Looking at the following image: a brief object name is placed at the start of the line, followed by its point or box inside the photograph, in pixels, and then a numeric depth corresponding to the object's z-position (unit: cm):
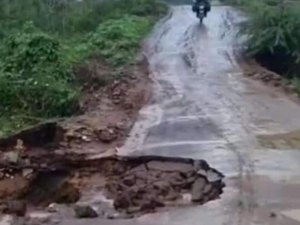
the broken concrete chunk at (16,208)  866
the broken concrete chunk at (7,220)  824
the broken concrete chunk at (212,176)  954
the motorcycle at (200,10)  3043
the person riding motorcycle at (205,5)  3052
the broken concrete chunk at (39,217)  828
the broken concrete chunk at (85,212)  837
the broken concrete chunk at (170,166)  1014
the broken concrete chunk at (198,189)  889
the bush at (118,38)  2052
